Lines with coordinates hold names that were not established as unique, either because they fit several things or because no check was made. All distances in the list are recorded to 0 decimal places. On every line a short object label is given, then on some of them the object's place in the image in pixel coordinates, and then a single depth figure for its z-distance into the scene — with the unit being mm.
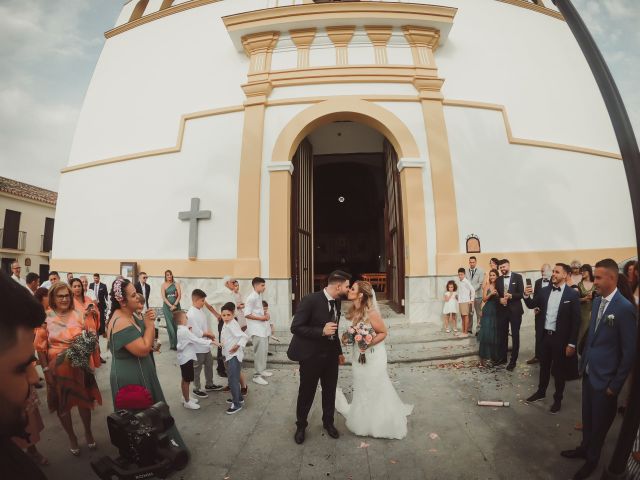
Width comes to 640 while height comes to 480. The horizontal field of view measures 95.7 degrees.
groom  3240
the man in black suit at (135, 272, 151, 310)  6965
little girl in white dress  6516
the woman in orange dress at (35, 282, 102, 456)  2975
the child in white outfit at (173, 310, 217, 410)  3982
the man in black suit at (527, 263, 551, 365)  4148
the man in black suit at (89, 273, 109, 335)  7891
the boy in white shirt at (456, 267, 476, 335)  6379
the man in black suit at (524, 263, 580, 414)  3664
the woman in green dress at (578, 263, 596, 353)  4349
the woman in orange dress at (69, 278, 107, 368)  4572
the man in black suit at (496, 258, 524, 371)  5121
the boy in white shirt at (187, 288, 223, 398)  4277
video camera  2240
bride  3264
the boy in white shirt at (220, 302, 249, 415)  3926
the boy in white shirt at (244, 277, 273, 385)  4973
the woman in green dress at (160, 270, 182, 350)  6207
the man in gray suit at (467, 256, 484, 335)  6624
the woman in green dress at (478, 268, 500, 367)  5275
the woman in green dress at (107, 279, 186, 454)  2633
